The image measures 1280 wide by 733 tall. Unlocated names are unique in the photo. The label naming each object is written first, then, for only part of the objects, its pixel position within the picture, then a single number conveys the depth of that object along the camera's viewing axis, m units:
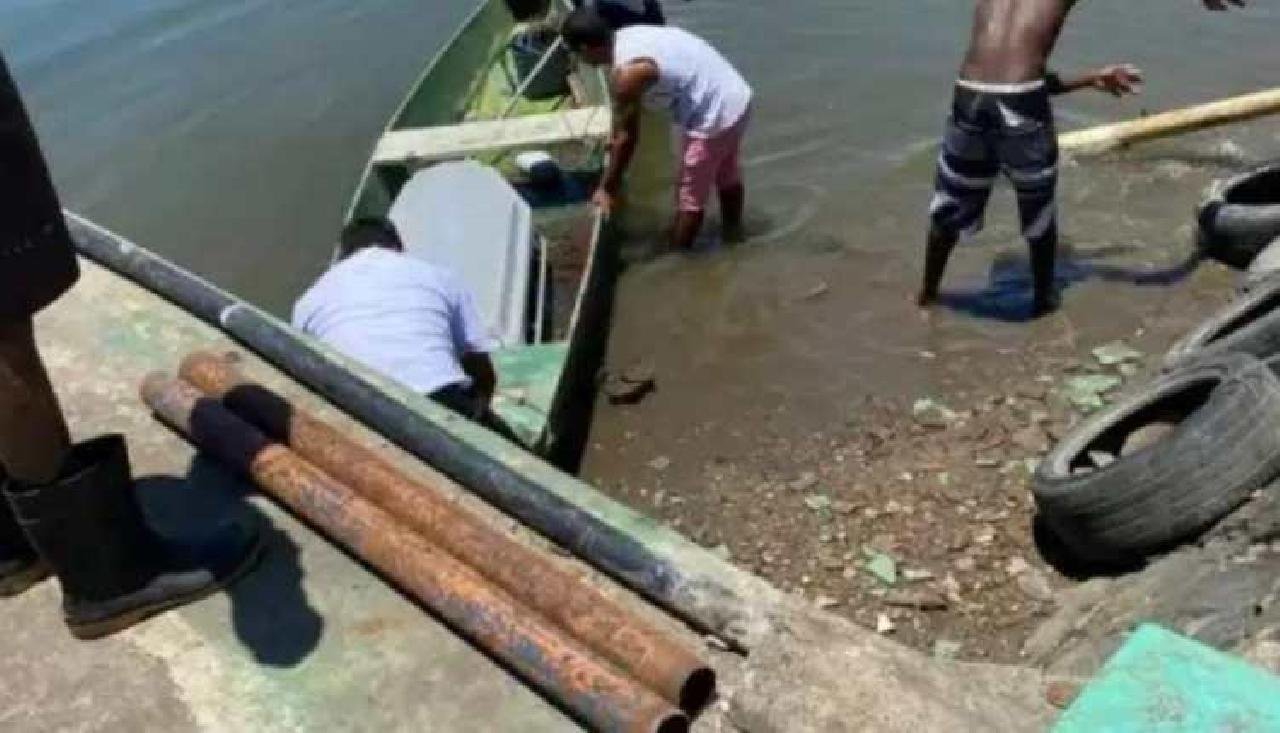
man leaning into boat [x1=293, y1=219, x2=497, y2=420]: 5.46
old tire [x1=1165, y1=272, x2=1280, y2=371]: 5.89
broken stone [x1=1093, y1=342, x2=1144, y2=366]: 7.00
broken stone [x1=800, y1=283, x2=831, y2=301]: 8.24
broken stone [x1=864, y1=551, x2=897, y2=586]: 5.57
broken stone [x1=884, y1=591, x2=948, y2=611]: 5.38
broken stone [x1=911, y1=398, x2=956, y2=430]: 6.67
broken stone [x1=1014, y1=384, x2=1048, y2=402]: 6.73
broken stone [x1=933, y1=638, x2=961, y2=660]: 5.13
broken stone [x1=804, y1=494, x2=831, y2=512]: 6.14
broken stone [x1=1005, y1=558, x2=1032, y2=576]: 5.54
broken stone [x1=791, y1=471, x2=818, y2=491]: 6.36
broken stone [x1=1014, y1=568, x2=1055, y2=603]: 5.39
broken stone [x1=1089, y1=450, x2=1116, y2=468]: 5.67
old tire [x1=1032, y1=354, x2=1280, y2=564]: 4.99
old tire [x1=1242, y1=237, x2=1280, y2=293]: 6.82
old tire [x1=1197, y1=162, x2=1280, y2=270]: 7.47
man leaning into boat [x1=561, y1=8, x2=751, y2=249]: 7.90
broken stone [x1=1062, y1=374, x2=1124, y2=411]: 6.60
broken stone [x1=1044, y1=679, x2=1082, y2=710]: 3.12
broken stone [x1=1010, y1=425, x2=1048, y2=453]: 6.27
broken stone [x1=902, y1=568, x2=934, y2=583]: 5.55
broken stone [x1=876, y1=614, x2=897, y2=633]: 5.29
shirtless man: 6.80
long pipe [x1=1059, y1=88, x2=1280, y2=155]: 7.60
